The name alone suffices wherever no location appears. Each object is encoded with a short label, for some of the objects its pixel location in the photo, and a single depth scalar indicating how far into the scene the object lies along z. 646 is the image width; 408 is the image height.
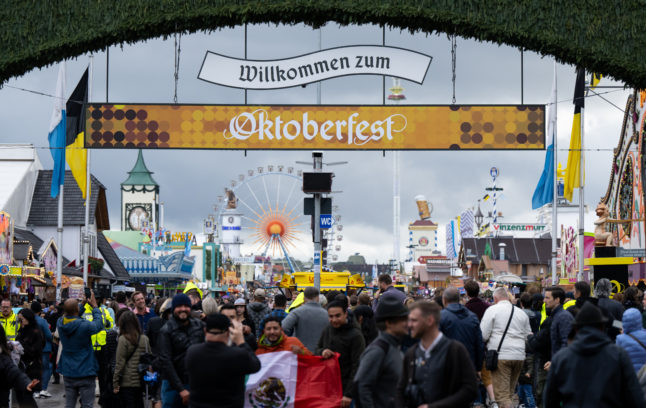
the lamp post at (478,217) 130.05
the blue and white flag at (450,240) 143.62
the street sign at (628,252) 25.03
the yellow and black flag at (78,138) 28.53
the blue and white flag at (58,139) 29.12
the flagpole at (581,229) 31.96
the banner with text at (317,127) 18.78
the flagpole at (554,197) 32.70
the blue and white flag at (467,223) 127.75
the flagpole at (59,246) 32.08
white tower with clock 169.88
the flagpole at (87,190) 31.92
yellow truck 32.03
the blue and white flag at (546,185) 32.22
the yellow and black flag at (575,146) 27.36
